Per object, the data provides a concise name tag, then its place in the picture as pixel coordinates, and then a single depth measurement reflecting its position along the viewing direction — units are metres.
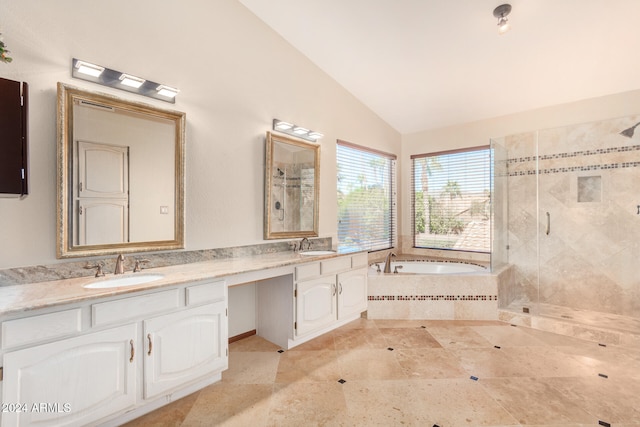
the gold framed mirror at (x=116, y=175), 1.80
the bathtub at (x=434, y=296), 3.21
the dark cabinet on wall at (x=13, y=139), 1.54
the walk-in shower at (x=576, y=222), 3.17
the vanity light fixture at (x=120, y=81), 1.83
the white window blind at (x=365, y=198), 3.81
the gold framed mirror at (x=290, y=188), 2.89
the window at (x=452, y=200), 4.09
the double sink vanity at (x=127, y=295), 1.35
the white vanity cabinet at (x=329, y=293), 2.59
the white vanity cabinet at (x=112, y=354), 1.29
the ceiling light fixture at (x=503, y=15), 2.33
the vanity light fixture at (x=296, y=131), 2.95
